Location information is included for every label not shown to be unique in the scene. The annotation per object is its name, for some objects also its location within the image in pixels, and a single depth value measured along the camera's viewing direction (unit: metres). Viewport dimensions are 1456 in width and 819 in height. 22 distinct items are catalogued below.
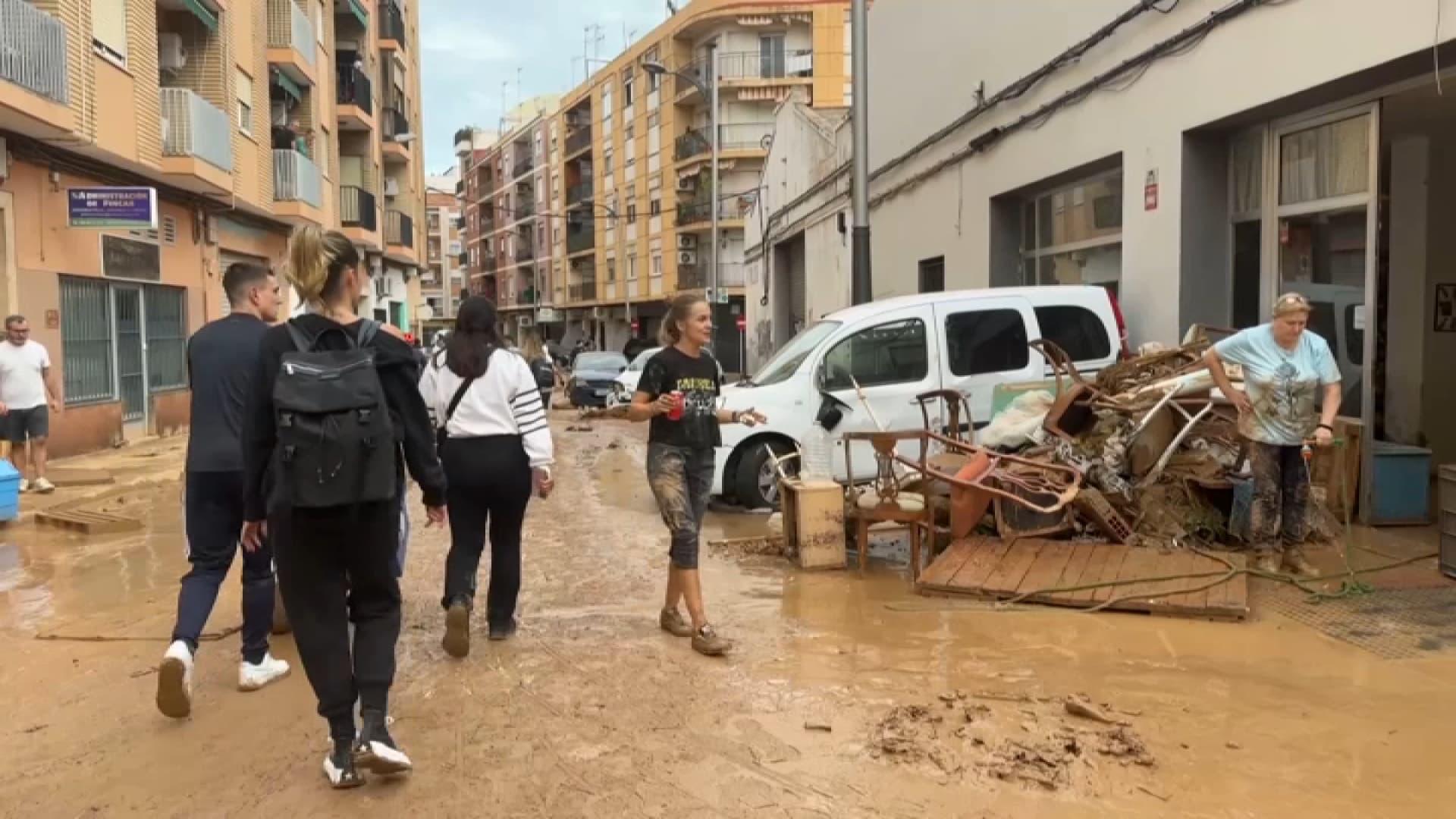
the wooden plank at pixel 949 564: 6.12
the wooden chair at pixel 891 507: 6.66
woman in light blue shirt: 6.17
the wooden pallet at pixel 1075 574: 5.63
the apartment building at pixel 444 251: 107.19
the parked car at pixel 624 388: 20.43
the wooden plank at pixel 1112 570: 5.79
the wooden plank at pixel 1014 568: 5.96
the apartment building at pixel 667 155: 47.59
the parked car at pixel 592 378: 22.80
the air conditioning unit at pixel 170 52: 18.73
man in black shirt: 4.41
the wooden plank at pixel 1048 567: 5.99
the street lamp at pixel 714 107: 31.56
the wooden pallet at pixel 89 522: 8.75
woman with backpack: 3.27
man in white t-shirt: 10.16
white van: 9.15
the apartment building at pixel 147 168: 12.91
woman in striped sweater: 5.01
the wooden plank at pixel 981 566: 6.05
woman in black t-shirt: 5.29
